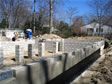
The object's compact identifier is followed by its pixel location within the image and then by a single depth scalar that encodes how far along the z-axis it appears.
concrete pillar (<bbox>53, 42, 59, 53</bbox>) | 8.79
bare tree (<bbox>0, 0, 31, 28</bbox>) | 31.20
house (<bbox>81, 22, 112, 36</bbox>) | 33.69
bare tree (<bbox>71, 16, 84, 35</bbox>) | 41.29
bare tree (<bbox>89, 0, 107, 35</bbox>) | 26.06
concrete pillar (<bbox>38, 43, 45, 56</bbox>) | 7.27
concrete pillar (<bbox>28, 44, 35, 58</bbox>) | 6.74
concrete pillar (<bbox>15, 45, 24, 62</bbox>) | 5.92
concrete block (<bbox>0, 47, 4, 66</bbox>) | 5.26
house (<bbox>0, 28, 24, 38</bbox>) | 17.73
